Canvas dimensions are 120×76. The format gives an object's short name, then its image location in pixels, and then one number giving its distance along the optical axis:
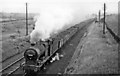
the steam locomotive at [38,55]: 19.12
